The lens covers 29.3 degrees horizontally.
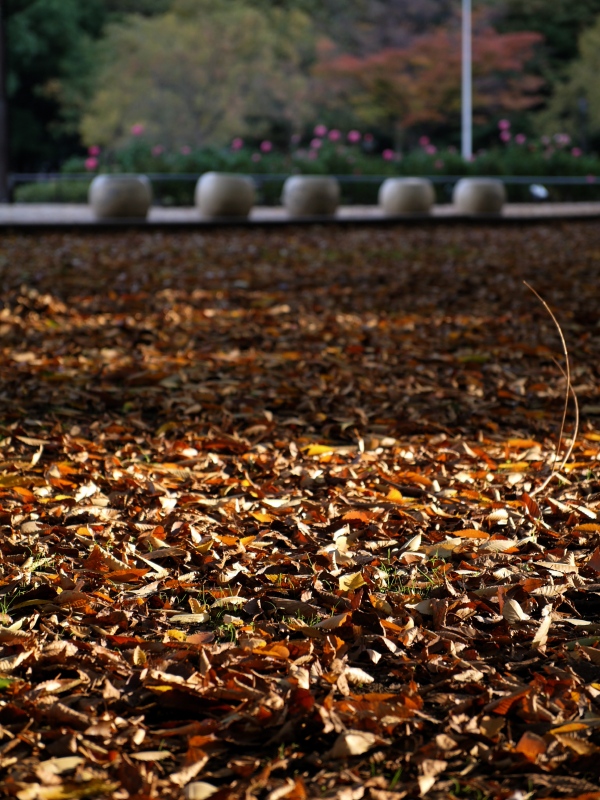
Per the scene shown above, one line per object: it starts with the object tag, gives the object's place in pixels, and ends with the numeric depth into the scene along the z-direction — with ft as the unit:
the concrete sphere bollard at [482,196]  77.05
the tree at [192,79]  111.45
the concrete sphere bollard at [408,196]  75.10
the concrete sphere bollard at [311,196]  71.15
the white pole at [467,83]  112.16
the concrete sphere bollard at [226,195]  69.97
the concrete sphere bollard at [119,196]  66.95
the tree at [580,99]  132.26
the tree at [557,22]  139.95
